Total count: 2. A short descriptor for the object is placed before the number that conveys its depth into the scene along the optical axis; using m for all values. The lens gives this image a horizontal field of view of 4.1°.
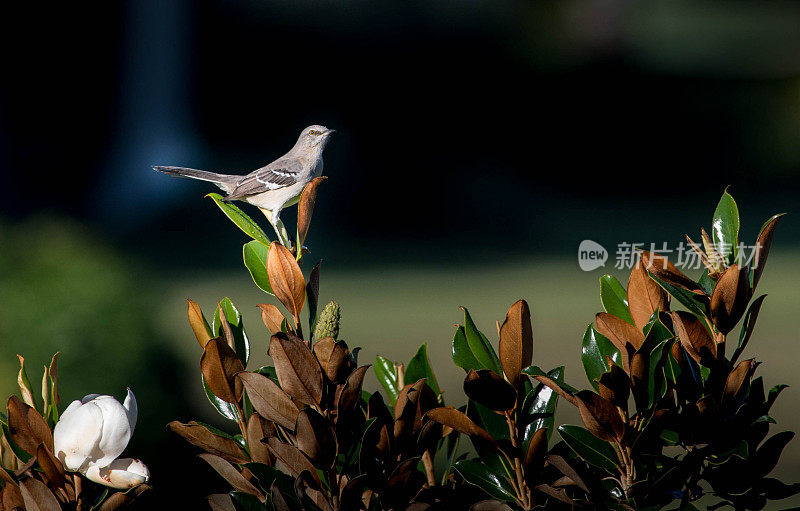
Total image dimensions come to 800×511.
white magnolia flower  13.57
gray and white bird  14.01
